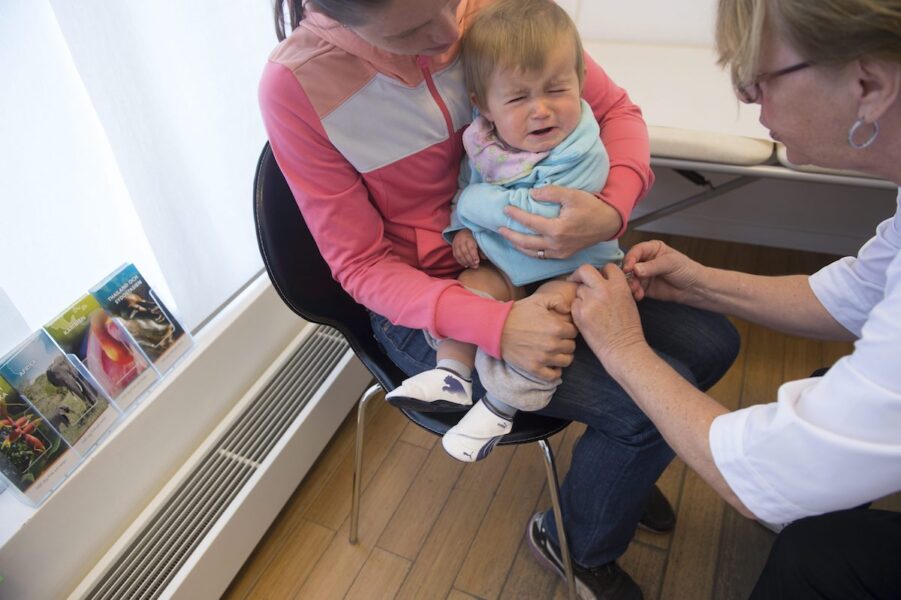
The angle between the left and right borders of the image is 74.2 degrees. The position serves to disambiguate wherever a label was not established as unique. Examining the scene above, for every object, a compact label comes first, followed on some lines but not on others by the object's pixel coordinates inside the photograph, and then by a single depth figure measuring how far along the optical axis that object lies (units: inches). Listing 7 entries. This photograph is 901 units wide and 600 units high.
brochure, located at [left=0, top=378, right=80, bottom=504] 43.4
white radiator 50.9
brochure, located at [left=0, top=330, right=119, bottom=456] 44.5
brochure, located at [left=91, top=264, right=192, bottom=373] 51.6
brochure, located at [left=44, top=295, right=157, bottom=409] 48.1
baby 40.3
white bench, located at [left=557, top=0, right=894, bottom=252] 63.3
